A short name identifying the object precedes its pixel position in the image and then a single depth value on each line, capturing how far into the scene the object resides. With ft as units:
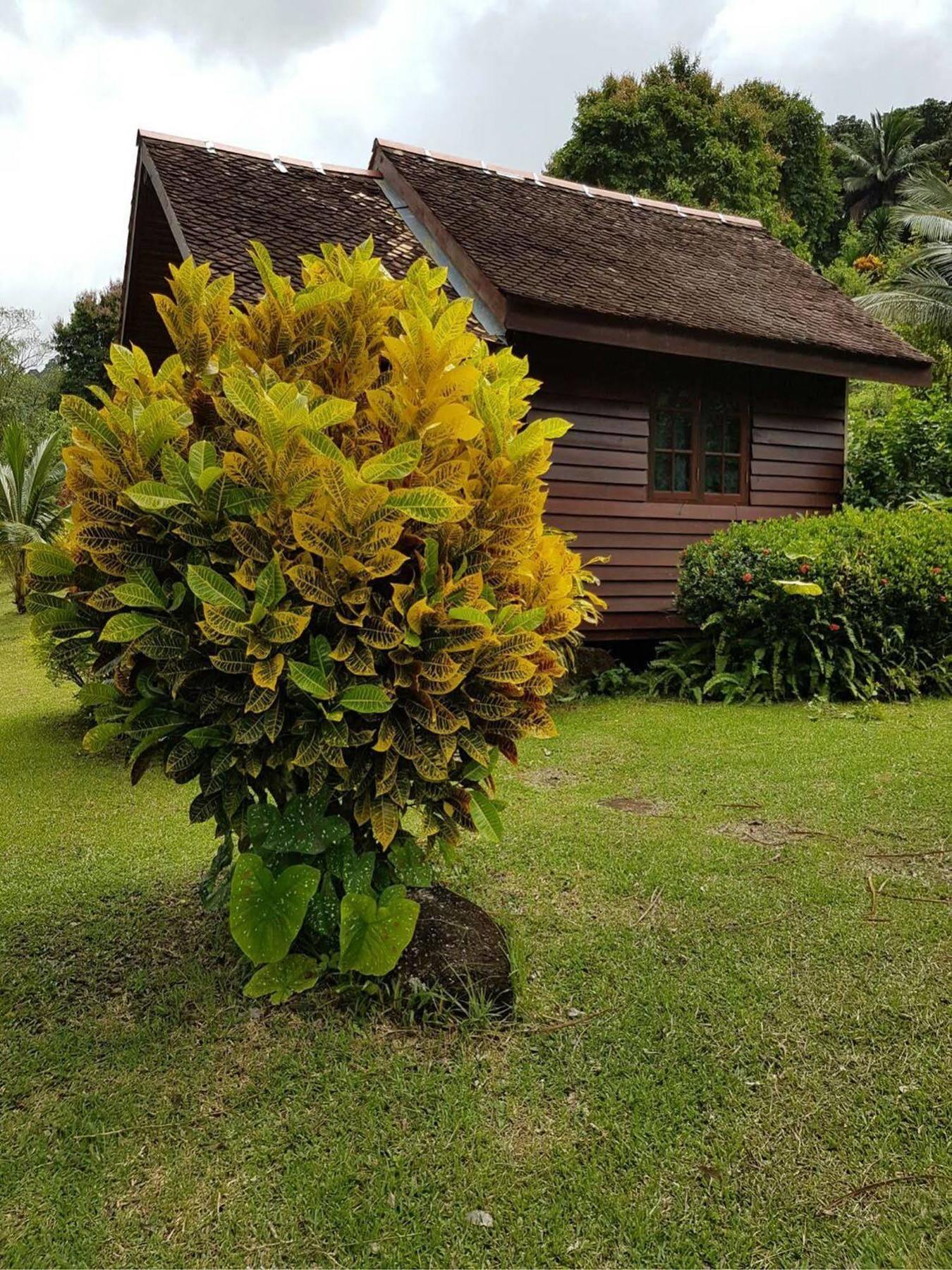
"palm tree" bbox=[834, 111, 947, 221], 121.39
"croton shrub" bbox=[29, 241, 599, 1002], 7.41
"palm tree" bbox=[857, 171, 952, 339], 70.23
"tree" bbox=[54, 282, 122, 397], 93.45
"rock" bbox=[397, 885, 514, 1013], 8.44
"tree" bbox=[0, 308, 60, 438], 76.07
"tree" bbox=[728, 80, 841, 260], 86.89
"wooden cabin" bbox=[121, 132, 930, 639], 24.66
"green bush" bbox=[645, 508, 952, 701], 23.65
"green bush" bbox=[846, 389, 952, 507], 32.55
